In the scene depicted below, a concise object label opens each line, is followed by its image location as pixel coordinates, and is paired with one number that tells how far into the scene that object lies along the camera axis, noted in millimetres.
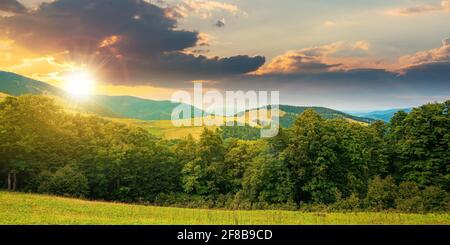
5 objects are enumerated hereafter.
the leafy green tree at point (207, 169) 75000
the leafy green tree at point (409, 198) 43950
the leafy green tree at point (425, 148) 62500
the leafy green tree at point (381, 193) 52028
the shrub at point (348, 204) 47772
